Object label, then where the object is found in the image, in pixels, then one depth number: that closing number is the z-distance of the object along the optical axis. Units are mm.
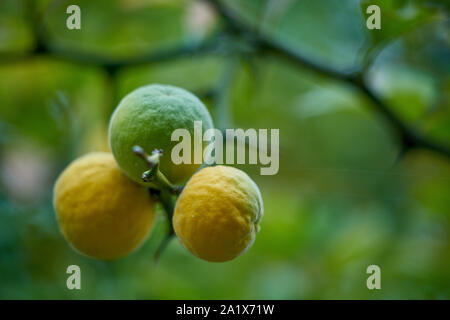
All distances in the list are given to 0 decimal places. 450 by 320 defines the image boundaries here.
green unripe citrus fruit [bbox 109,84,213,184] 481
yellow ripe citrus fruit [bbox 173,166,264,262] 473
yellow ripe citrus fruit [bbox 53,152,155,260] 506
